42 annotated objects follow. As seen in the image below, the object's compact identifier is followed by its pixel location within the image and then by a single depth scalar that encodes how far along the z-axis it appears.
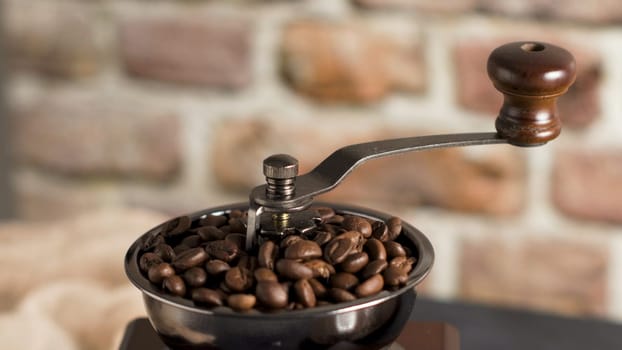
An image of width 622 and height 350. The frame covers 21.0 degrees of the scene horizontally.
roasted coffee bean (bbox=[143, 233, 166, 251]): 0.57
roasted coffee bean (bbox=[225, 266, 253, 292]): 0.54
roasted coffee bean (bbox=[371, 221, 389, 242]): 0.57
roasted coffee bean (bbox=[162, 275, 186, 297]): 0.54
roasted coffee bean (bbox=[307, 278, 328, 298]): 0.54
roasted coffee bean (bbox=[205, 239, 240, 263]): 0.55
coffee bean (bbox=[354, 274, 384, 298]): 0.54
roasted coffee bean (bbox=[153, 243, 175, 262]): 0.56
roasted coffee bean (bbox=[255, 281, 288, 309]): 0.53
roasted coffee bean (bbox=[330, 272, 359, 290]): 0.54
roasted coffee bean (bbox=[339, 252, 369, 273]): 0.55
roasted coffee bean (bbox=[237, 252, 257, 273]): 0.55
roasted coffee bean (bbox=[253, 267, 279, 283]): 0.53
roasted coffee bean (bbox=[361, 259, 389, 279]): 0.54
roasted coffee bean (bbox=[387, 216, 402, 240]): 0.58
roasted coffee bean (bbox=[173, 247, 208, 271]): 0.55
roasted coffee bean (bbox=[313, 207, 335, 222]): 0.58
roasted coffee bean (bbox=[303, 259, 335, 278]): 0.54
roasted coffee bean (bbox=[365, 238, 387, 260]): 0.56
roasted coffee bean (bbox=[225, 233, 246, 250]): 0.56
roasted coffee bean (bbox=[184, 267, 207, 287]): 0.54
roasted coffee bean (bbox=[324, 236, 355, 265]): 0.55
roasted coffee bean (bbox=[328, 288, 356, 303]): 0.53
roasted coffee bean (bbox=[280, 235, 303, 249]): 0.55
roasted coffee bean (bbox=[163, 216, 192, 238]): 0.58
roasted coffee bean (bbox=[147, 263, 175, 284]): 0.54
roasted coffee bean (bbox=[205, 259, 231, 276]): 0.54
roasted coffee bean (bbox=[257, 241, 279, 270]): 0.55
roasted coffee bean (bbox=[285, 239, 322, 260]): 0.54
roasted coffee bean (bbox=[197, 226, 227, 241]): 0.57
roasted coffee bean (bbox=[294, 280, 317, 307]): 0.53
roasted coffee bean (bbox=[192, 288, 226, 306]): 0.53
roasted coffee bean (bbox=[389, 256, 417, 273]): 0.55
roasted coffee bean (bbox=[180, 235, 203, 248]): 0.57
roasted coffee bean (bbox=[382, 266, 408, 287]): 0.54
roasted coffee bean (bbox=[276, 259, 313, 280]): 0.54
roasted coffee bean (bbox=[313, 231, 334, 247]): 0.56
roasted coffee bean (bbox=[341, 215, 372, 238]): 0.57
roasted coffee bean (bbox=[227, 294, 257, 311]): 0.53
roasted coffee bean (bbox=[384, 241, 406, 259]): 0.56
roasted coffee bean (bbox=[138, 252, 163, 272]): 0.55
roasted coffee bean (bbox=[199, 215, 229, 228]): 0.59
